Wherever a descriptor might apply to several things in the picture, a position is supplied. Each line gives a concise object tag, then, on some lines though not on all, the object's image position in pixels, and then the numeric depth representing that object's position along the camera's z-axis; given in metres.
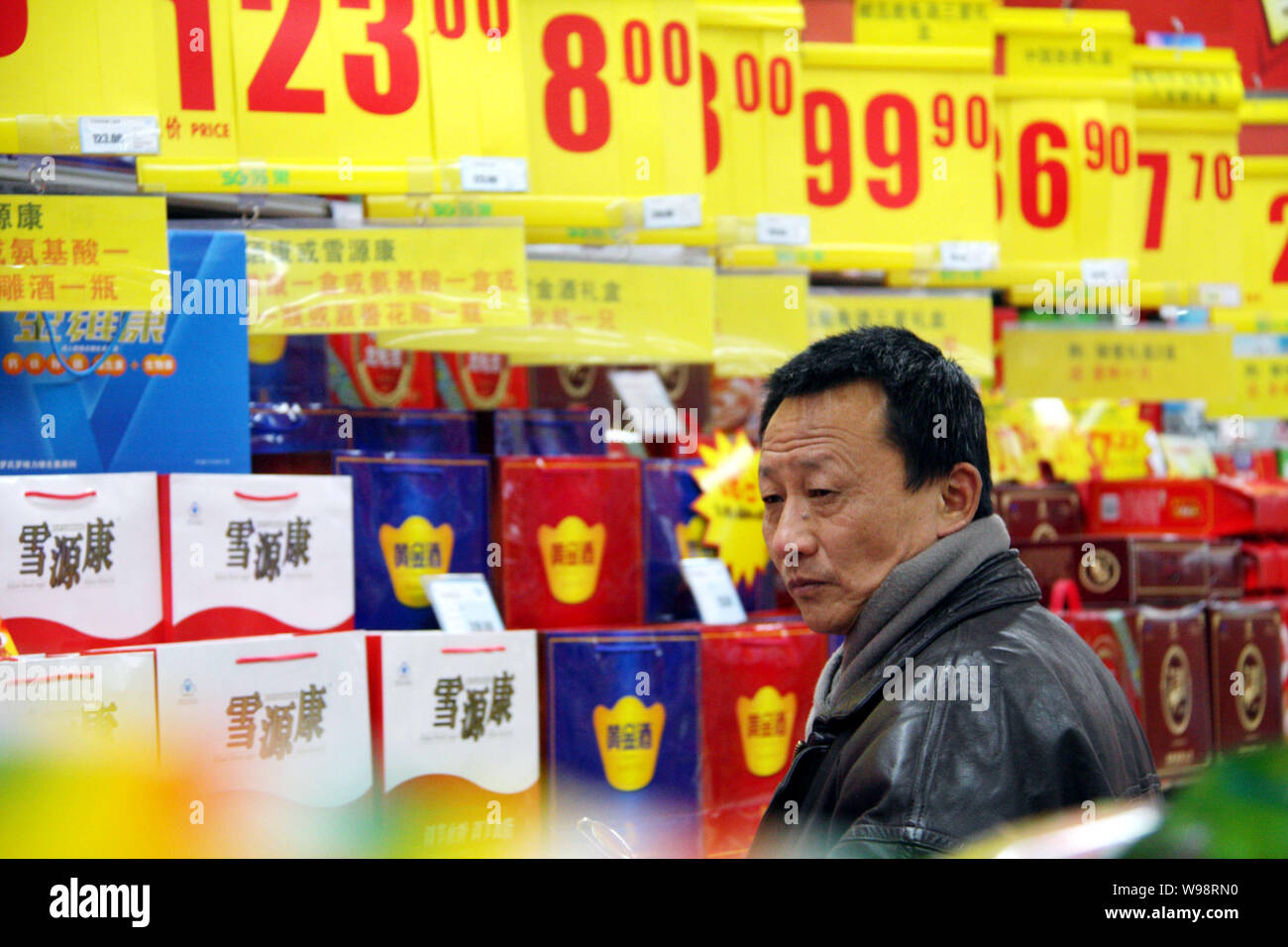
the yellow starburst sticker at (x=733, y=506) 4.34
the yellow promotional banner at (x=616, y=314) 4.21
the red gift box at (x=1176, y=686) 5.45
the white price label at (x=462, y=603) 3.71
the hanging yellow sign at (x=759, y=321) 4.77
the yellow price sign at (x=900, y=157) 5.03
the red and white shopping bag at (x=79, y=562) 2.96
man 1.43
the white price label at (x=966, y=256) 5.13
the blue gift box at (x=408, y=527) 3.73
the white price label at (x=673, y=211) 4.21
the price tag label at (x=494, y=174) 3.80
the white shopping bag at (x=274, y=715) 3.01
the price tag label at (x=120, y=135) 3.25
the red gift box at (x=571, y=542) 3.96
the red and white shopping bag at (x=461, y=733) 3.47
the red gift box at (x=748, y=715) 4.05
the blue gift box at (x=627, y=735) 3.82
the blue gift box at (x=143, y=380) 3.16
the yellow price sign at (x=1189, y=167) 6.00
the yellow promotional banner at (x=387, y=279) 3.58
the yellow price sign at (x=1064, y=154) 5.65
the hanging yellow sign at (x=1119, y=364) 6.02
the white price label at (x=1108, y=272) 5.56
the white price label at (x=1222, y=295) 5.87
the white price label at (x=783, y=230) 4.70
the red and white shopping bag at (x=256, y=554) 3.18
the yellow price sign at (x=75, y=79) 3.22
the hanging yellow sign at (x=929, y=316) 5.29
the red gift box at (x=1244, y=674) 5.75
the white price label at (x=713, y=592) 4.15
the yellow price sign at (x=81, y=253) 3.15
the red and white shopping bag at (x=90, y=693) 2.70
